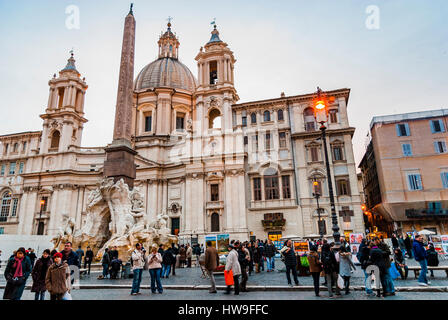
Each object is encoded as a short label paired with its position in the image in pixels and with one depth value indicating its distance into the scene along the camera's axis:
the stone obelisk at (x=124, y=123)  18.97
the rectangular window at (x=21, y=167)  41.53
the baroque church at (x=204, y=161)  30.53
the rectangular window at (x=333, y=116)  32.16
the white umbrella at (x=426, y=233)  21.22
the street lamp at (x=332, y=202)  10.24
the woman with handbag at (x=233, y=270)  8.52
